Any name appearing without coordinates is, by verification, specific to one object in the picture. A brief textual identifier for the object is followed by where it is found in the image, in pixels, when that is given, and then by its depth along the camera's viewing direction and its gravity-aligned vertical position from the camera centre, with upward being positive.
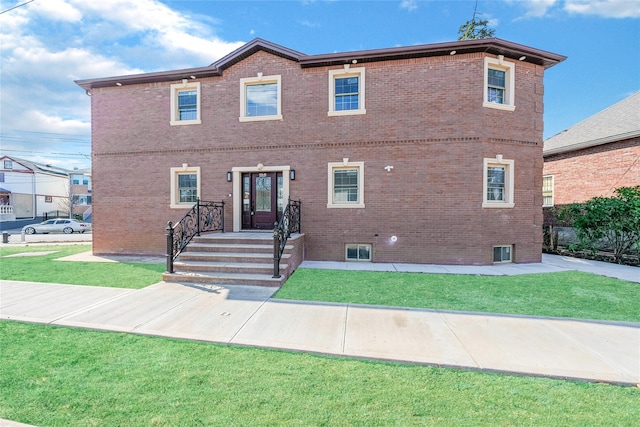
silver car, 21.70 -1.78
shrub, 8.69 -0.46
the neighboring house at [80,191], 36.12 +1.69
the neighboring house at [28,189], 34.94 +1.98
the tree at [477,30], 18.63 +11.79
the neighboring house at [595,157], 10.48 +2.13
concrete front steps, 6.48 -1.41
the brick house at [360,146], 8.57 +1.93
